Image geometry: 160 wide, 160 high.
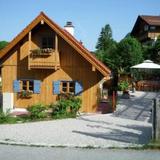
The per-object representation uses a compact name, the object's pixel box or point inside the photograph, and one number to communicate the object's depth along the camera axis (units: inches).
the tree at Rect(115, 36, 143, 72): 956.5
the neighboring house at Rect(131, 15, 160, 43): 1300.7
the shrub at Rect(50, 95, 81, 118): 461.4
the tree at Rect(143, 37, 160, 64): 1018.0
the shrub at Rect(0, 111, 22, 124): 415.3
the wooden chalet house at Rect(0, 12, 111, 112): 481.0
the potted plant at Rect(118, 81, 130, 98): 597.5
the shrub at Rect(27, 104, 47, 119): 439.1
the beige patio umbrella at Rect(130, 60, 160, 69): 601.4
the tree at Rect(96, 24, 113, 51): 1960.8
